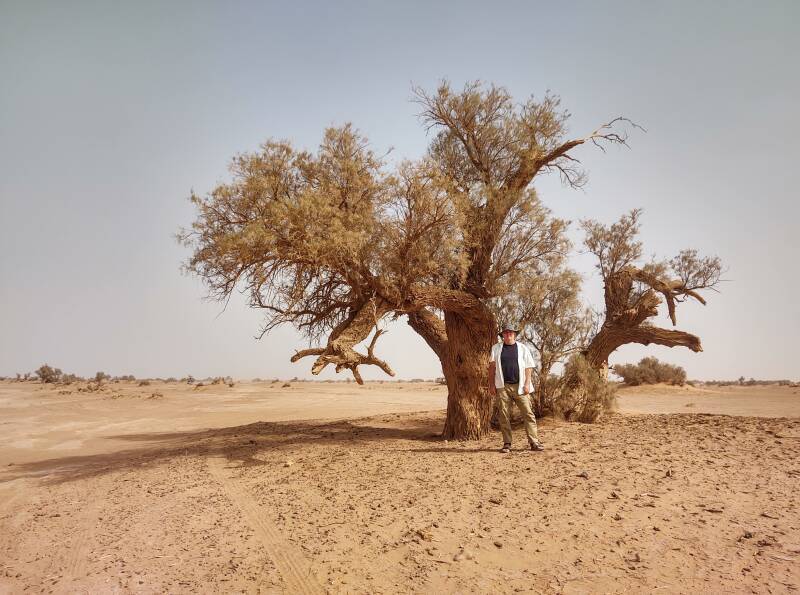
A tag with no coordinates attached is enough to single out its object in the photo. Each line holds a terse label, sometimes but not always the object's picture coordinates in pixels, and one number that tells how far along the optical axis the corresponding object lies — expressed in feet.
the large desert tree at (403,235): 30.32
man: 28.55
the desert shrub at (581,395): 41.91
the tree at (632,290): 47.50
